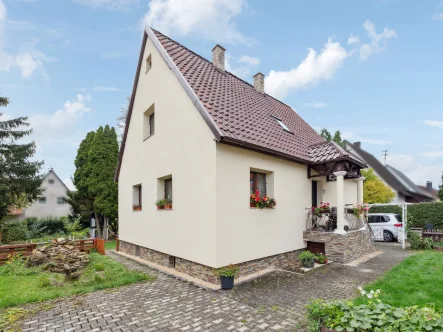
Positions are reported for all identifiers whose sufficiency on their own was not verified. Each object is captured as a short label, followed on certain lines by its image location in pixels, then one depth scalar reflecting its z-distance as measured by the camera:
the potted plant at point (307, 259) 8.21
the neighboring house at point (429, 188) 38.56
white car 15.02
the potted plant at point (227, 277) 6.20
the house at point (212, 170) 6.87
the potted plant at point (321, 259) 8.72
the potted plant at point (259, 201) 7.61
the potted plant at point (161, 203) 8.78
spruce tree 18.15
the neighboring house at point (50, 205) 21.81
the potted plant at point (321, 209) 9.38
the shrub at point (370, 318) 2.93
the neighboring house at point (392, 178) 26.75
